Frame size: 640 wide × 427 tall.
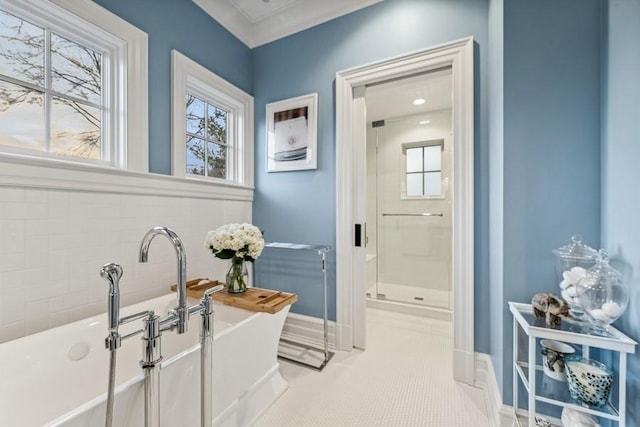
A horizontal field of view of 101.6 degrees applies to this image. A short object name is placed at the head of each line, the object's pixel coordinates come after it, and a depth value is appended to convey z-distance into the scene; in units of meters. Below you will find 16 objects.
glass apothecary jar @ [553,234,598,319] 1.04
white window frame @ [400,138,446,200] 3.33
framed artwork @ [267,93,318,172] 2.25
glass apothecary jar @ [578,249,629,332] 0.95
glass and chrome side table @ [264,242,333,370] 1.94
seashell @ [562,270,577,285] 1.04
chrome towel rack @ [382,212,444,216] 3.34
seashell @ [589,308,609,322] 0.96
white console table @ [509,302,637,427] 0.90
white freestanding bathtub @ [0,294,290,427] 0.97
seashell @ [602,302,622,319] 0.95
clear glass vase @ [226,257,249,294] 1.67
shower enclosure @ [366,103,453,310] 3.29
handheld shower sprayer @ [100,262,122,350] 0.83
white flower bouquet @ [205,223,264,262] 1.56
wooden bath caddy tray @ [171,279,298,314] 1.50
